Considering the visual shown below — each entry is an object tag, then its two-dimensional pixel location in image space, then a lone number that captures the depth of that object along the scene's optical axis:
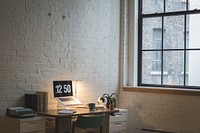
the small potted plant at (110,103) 6.09
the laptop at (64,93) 5.97
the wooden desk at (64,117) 5.25
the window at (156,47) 6.86
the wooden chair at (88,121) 5.37
